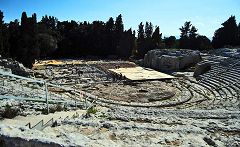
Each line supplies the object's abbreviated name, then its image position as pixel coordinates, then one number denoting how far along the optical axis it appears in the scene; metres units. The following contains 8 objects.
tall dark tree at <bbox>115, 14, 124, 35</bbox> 36.76
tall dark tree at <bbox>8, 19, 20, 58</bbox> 23.20
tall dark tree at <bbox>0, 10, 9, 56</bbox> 21.52
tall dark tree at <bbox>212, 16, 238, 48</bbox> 33.40
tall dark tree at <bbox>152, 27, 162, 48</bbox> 35.31
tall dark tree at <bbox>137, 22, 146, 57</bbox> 35.13
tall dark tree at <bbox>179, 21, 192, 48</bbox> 36.03
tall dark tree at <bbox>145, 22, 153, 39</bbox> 38.95
